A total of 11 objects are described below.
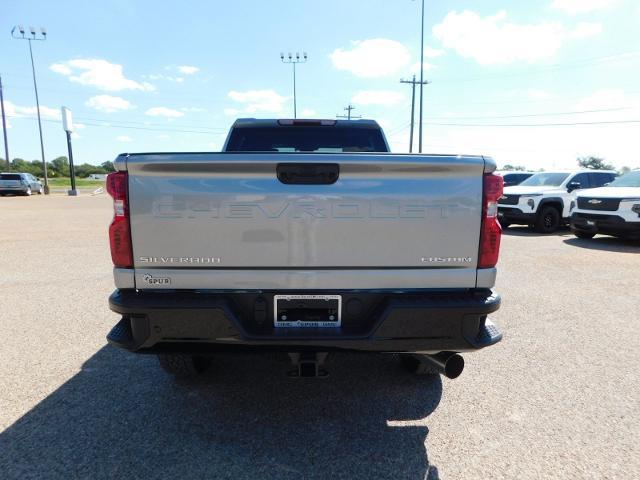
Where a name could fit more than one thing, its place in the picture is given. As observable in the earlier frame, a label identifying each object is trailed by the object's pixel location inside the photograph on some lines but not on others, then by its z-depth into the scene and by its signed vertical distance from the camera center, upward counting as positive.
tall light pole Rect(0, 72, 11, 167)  38.69 +3.48
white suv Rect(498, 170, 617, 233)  12.25 -0.91
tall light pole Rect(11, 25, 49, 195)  34.11 +4.80
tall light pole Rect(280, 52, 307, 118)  50.53 +12.97
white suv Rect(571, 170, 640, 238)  9.37 -0.95
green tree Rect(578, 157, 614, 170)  78.93 +1.32
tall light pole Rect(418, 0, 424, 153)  32.38 +8.32
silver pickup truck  2.25 -0.44
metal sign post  31.95 +3.10
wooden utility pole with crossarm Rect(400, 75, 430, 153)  36.53 +5.81
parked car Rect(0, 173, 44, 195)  29.84 -1.10
